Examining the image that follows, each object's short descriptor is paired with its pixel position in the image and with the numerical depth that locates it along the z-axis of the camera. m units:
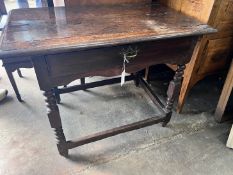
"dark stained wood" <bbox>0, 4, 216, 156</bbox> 0.84
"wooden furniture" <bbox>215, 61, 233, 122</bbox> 1.41
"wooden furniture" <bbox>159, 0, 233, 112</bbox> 1.20
